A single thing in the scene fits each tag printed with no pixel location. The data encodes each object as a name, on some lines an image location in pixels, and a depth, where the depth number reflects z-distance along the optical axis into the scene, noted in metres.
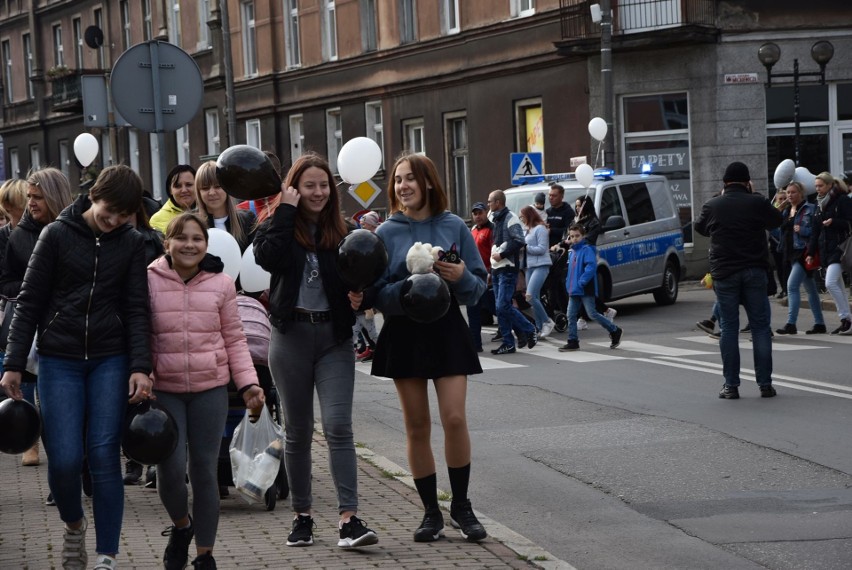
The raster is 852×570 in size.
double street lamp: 25.97
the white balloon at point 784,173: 21.36
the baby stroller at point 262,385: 7.34
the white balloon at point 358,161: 8.12
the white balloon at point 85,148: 18.31
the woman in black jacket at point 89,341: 5.77
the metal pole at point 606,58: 25.02
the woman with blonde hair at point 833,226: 16.80
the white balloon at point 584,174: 20.20
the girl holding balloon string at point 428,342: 6.52
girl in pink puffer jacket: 5.90
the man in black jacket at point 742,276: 11.47
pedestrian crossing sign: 25.89
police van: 20.11
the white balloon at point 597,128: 24.84
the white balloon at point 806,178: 20.20
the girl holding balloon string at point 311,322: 6.43
